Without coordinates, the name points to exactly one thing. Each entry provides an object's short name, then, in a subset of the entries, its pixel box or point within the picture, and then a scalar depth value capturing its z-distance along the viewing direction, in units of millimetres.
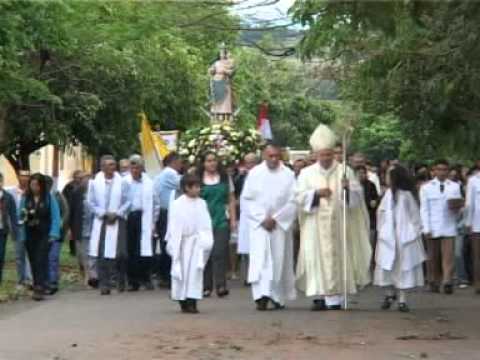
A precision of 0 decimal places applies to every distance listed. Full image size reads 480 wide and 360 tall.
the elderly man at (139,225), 17562
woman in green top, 16375
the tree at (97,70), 19422
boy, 13984
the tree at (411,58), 11922
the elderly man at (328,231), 14391
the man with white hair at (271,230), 14461
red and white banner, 24420
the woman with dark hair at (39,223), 16656
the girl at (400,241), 14422
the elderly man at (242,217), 18203
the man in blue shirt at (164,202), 17844
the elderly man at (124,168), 18547
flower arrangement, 20684
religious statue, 25625
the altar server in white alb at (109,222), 17188
